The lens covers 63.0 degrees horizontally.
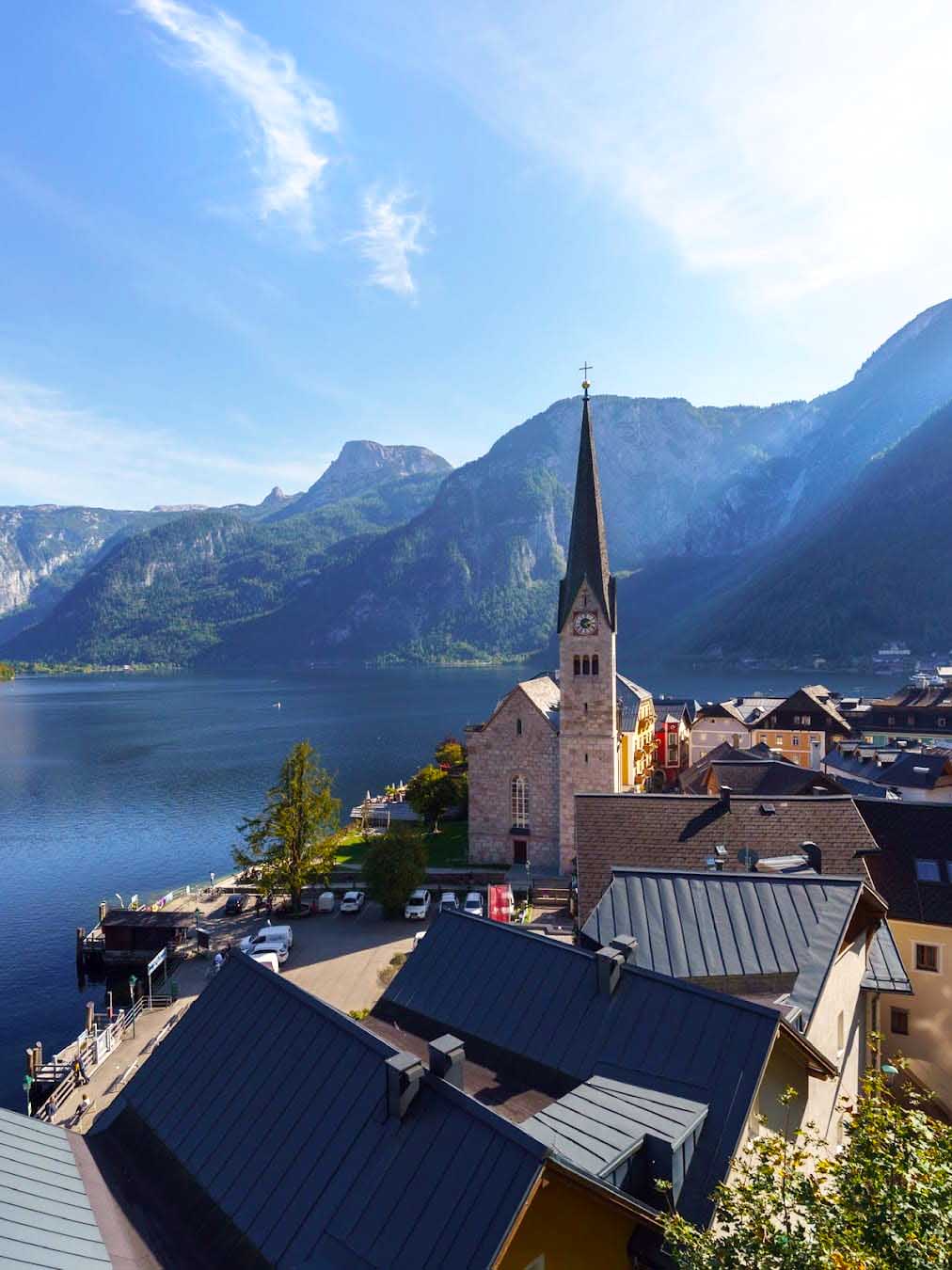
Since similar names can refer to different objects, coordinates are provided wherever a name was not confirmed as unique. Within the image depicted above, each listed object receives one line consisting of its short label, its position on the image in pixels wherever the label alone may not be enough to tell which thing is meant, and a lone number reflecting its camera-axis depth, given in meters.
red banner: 37.25
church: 49.88
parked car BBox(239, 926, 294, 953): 39.59
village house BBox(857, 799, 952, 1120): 24.58
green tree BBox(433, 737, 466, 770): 77.88
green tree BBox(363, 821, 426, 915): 43.47
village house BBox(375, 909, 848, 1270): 9.27
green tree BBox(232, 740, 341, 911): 45.62
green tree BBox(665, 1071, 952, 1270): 6.61
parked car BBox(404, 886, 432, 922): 43.44
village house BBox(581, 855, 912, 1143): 16.05
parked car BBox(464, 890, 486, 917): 43.89
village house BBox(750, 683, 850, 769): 79.38
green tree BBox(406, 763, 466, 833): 64.31
